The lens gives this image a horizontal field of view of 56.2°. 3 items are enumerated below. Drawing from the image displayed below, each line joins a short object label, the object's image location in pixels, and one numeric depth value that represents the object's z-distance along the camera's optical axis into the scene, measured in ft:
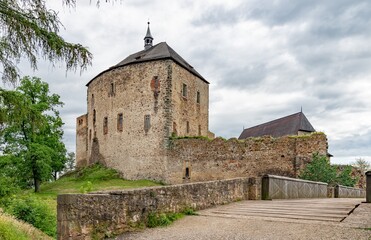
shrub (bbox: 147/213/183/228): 24.17
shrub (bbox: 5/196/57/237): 31.24
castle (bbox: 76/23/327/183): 84.07
